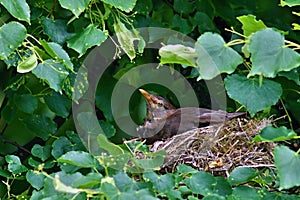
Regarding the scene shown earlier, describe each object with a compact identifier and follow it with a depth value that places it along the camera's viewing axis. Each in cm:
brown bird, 700
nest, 612
